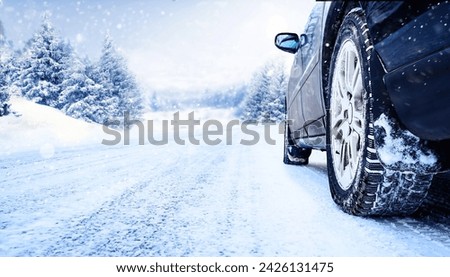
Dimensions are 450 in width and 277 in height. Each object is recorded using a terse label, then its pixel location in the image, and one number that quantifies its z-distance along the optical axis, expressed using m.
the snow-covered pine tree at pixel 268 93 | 34.50
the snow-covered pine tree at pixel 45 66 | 17.52
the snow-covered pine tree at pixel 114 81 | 21.16
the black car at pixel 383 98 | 1.04
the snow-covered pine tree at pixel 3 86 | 10.87
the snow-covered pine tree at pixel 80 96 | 19.05
